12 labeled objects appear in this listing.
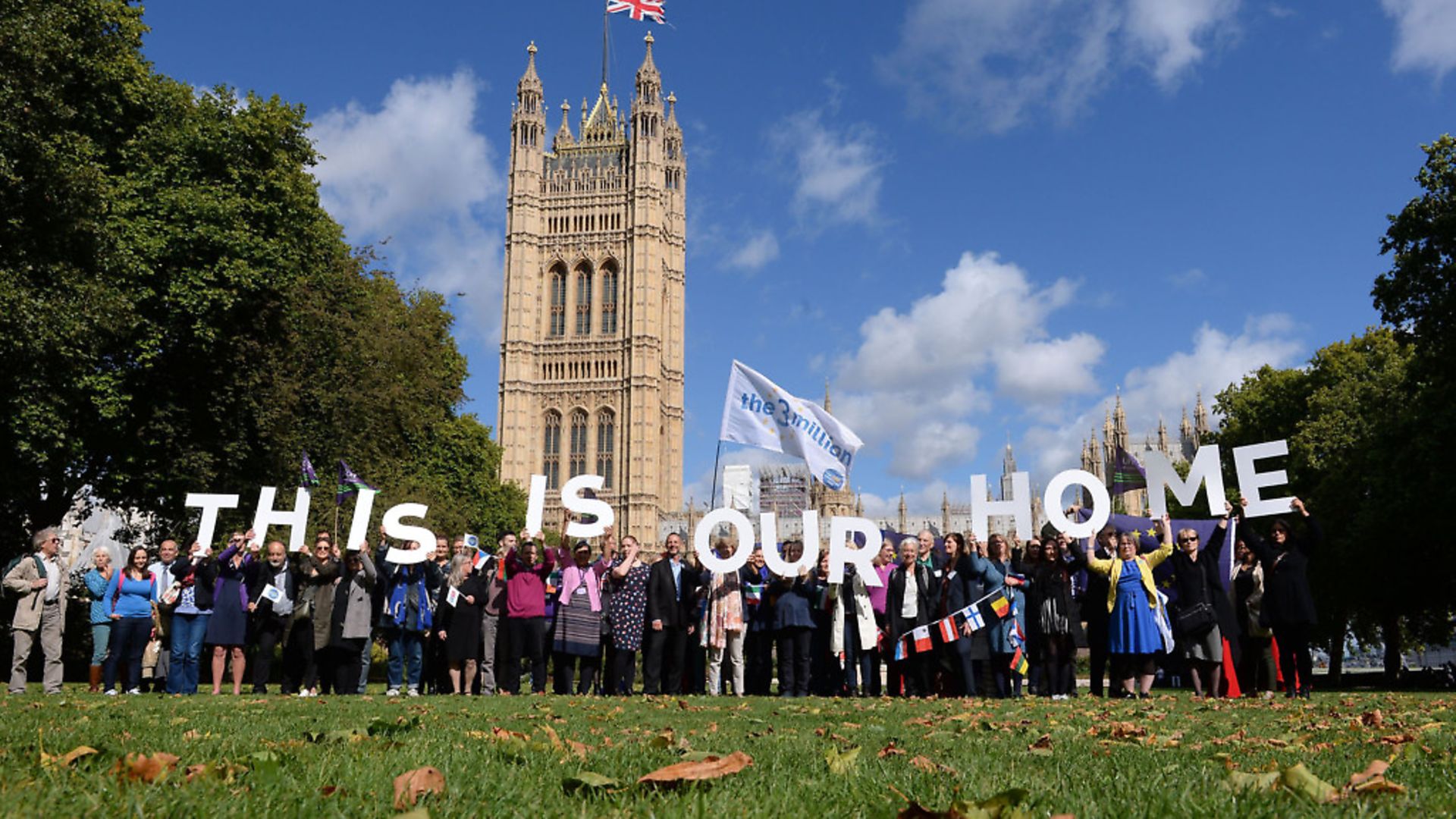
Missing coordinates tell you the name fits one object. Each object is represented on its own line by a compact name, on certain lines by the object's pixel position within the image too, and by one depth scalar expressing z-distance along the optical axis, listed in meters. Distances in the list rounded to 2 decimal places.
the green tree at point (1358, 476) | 24.14
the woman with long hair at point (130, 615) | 11.58
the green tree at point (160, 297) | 15.92
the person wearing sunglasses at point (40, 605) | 10.68
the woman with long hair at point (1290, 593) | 10.11
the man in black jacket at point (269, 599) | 11.82
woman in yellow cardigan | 10.16
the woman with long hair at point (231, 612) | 11.60
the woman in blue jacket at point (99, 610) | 11.52
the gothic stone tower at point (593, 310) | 89.00
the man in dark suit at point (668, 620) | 12.49
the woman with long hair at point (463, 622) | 11.87
